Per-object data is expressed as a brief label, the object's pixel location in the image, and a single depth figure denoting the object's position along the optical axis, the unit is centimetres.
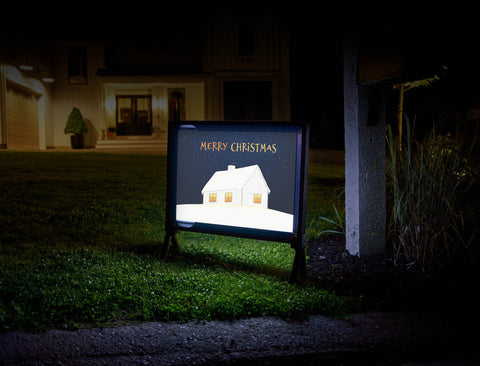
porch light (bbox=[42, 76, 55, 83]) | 2101
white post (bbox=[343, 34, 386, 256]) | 406
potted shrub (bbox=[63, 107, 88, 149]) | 2067
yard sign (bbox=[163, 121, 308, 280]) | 359
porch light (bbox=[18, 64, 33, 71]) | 1872
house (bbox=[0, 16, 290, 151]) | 2209
